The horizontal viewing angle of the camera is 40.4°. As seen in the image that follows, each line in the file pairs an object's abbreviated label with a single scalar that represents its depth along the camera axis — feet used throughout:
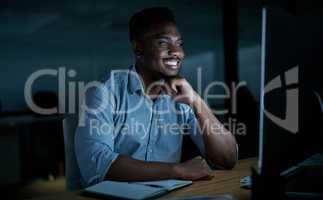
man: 6.07
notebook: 4.36
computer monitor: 3.55
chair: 5.86
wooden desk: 4.54
